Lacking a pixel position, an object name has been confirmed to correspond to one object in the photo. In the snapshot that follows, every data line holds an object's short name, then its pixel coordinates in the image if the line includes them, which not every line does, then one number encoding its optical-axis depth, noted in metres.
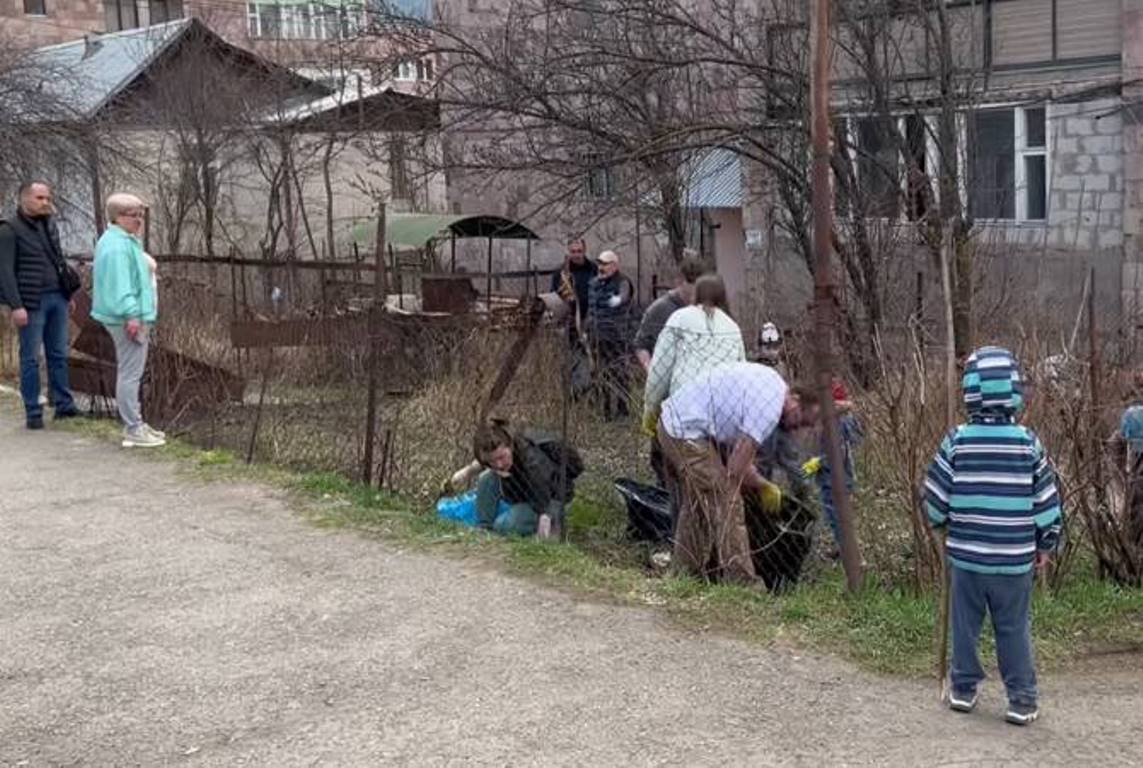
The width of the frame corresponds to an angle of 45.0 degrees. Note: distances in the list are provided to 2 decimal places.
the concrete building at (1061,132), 16.23
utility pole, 5.31
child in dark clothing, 6.55
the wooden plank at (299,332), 9.07
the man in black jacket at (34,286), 9.27
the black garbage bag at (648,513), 7.27
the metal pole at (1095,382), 5.73
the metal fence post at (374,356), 7.64
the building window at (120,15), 50.44
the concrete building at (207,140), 20.81
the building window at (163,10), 50.94
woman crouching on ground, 7.11
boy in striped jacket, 4.16
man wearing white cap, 11.46
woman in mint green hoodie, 8.50
